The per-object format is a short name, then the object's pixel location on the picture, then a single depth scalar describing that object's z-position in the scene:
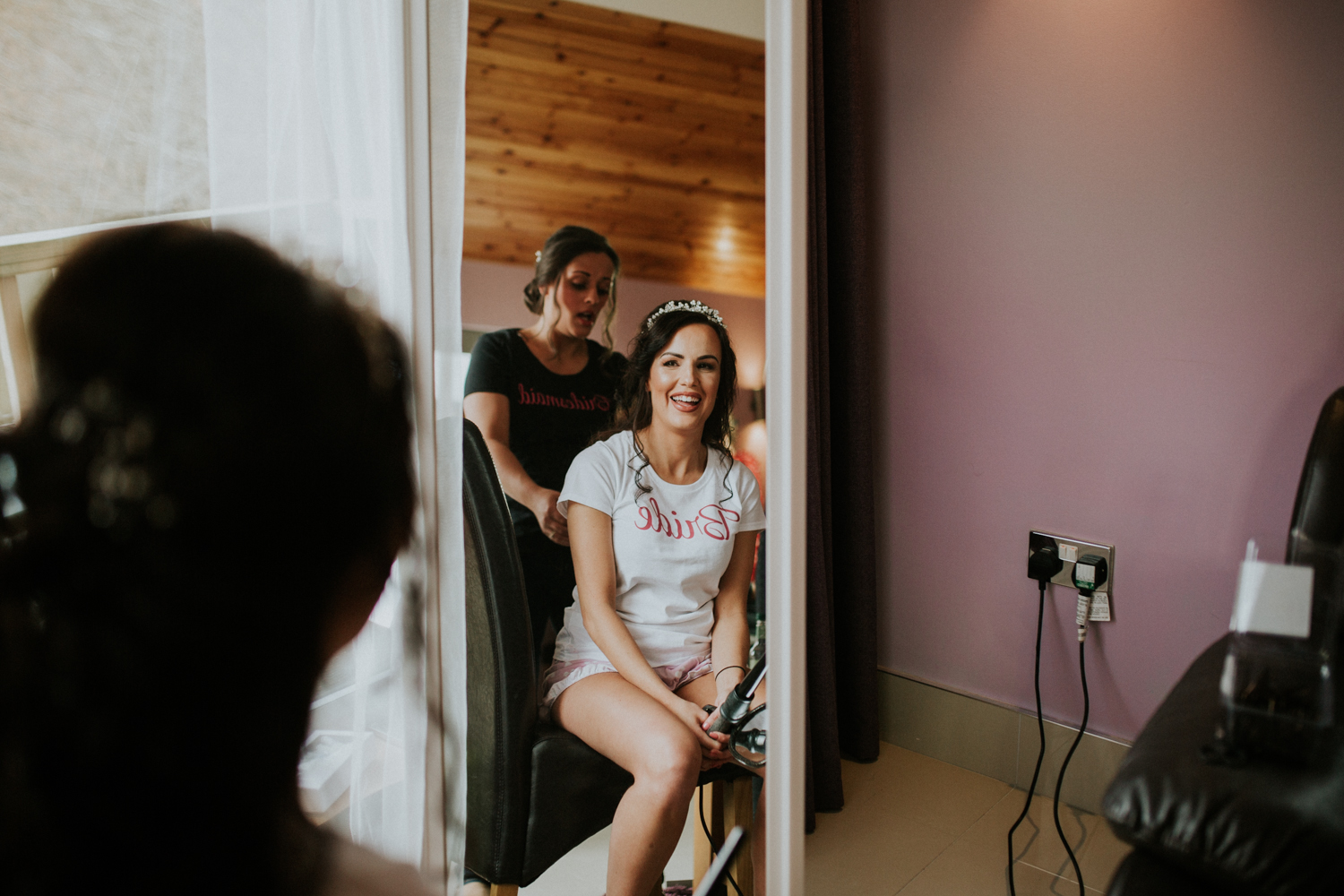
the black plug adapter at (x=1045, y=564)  1.54
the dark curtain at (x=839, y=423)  1.55
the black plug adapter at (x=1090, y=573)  1.46
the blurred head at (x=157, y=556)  0.45
